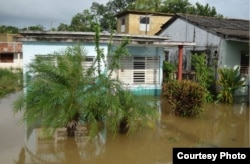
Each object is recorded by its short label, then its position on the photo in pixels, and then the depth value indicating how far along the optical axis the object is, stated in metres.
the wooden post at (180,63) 13.94
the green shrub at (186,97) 9.88
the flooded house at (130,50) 11.86
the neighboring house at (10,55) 27.14
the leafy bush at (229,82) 12.98
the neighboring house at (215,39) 14.66
